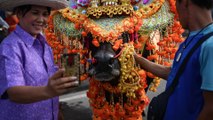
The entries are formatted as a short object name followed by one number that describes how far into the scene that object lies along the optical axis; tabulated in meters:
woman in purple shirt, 1.35
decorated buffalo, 2.41
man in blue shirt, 1.29
